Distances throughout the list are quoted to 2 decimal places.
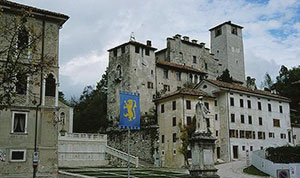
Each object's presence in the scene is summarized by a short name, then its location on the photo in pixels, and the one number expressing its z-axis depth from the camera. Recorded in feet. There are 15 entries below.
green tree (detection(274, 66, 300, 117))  219.20
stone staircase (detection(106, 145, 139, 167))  134.21
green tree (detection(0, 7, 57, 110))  44.60
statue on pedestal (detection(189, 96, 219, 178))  63.87
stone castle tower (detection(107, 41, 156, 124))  181.88
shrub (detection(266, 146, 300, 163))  125.04
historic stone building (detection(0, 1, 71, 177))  89.66
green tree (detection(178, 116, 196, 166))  133.90
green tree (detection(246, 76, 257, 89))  211.04
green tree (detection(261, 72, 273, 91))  284.88
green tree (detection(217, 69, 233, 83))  211.76
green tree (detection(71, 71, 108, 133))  193.75
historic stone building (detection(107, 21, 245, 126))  182.91
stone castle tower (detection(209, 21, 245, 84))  265.54
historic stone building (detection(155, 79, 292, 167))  152.59
